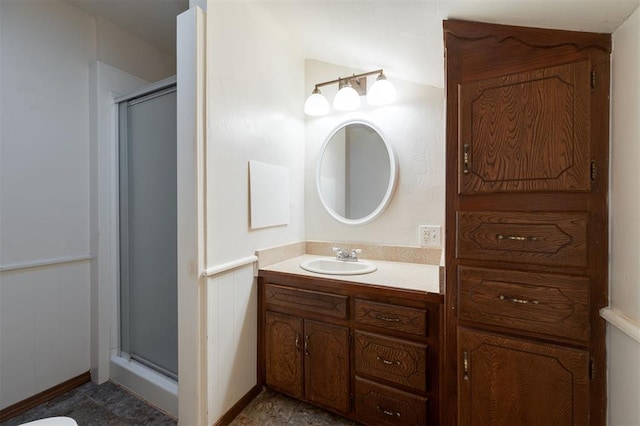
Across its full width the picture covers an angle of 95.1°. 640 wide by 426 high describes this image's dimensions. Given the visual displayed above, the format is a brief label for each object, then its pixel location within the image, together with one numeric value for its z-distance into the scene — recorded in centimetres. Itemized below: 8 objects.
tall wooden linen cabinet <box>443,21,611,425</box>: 99
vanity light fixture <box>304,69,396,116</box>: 181
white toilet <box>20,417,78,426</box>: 89
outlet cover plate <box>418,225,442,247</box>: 179
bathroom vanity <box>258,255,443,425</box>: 131
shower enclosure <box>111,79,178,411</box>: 175
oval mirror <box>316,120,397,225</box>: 195
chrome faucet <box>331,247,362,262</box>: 185
